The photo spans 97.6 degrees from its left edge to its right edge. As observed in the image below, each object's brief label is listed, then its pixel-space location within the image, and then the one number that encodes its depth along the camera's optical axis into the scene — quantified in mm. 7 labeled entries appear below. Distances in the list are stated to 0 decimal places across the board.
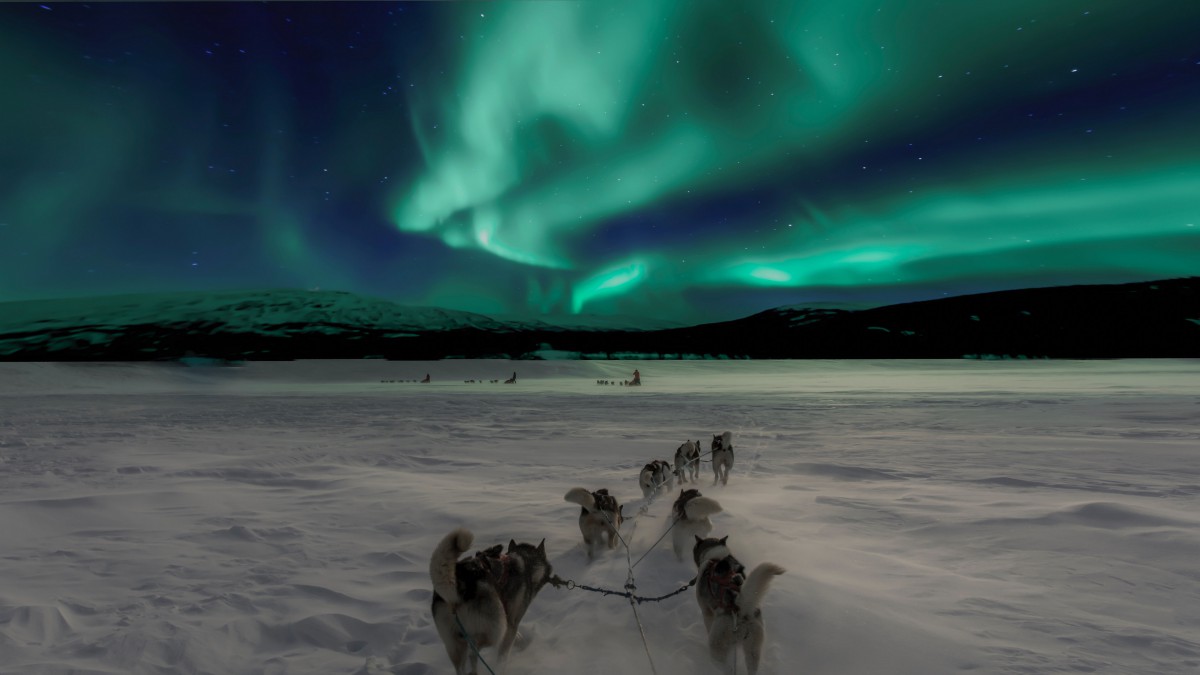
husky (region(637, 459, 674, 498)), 6660
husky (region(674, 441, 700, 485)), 7910
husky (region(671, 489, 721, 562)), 4160
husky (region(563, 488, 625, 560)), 4855
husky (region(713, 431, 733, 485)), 7879
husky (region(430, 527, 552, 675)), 2514
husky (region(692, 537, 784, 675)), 2520
